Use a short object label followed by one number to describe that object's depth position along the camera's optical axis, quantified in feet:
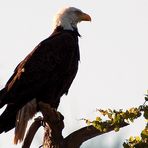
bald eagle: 44.80
